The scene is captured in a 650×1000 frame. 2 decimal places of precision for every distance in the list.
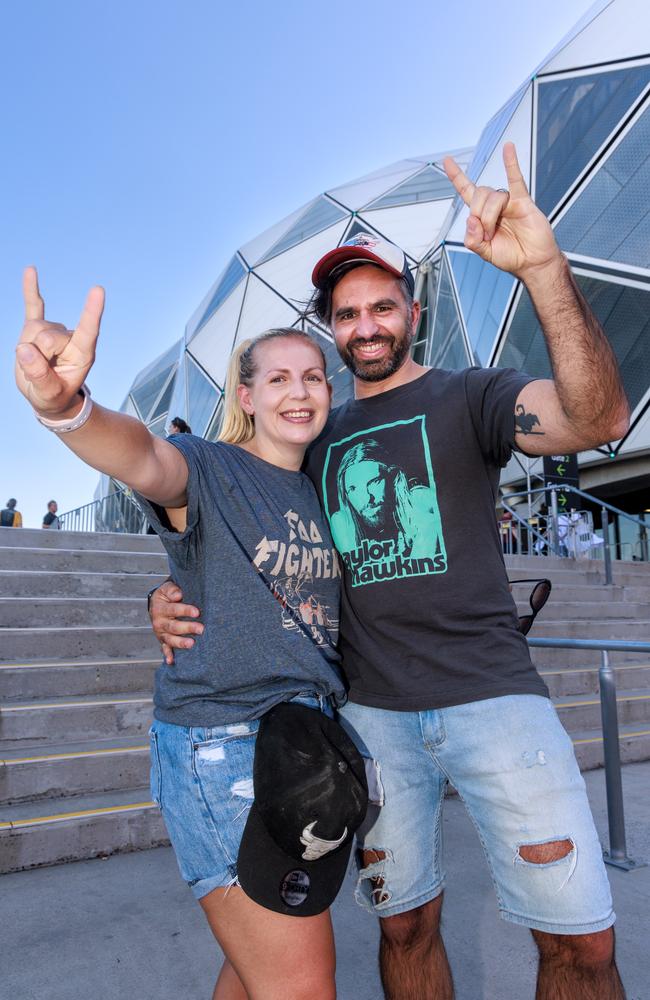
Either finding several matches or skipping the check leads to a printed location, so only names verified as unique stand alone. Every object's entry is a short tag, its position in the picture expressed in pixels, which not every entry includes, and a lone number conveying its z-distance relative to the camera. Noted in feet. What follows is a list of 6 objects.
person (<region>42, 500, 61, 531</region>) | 58.39
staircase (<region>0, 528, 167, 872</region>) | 11.89
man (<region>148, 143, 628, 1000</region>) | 5.65
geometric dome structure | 57.82
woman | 4.91
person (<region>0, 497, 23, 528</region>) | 49.24
